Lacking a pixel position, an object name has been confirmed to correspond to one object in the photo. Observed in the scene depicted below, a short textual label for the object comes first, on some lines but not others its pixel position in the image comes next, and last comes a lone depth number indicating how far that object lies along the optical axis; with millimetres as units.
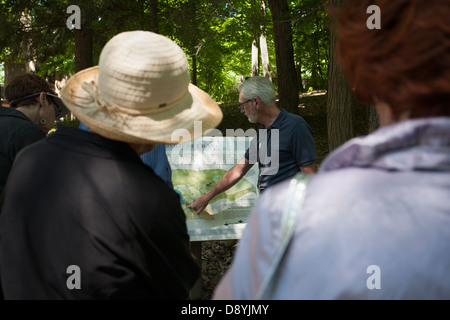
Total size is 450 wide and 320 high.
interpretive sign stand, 3416
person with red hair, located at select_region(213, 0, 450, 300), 810
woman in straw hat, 1416
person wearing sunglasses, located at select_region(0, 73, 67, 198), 2463
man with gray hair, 3336
